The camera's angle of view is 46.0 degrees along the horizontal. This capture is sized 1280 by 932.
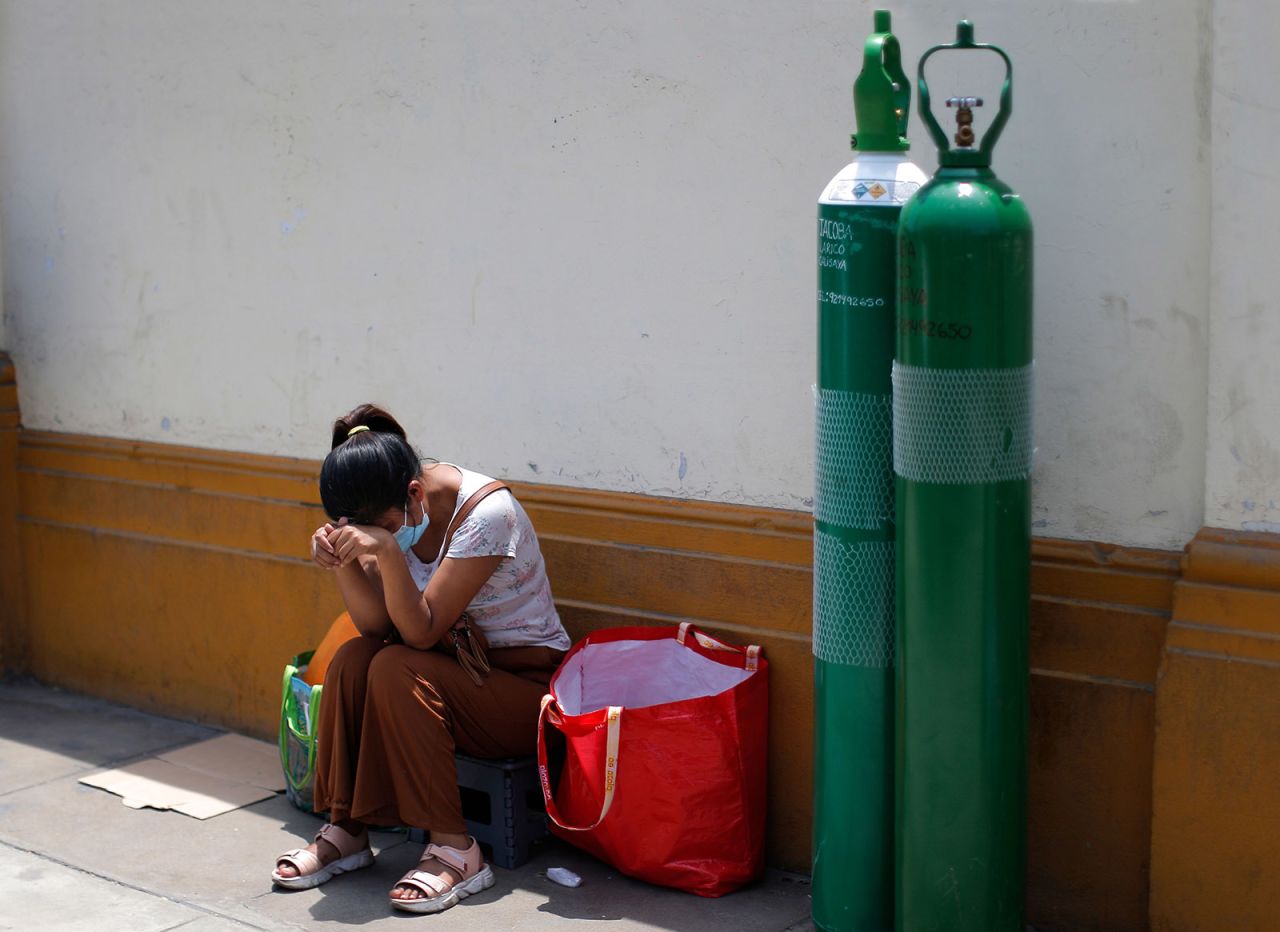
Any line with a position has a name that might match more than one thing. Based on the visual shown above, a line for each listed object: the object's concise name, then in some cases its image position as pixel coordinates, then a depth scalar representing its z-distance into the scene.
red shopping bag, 3.55
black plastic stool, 3.81
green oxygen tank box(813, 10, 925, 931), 3.11
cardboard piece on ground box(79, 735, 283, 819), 4.38
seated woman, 3.63
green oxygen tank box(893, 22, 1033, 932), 2.89
